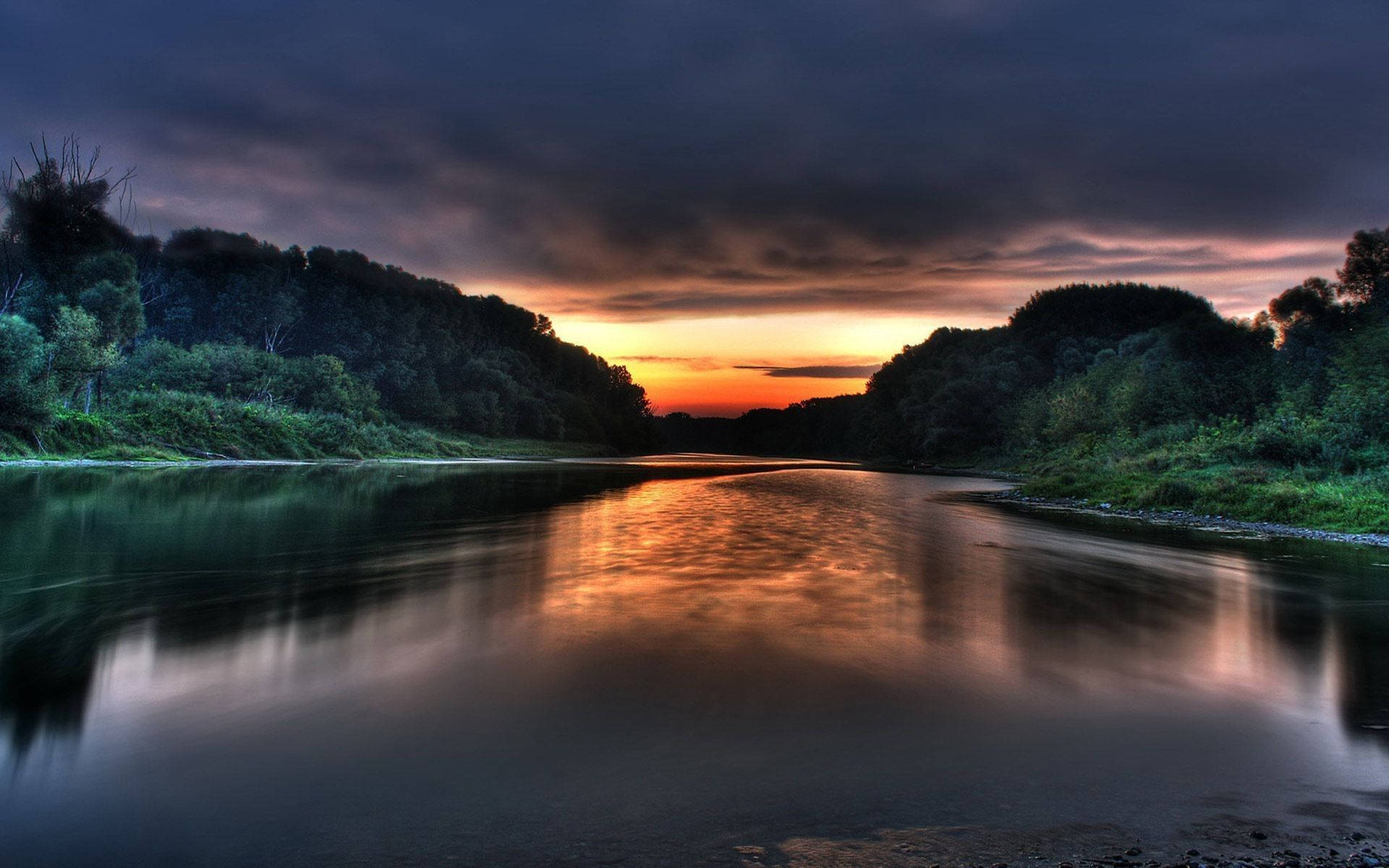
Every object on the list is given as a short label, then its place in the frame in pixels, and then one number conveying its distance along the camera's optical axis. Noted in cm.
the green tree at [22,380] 2867
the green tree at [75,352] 3222
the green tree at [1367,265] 4231
